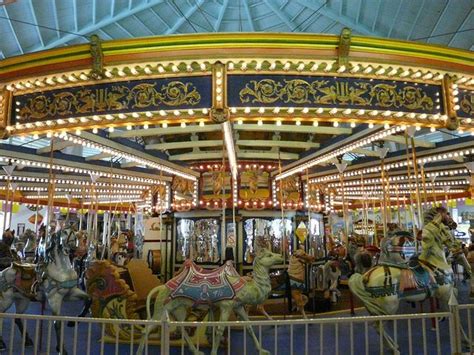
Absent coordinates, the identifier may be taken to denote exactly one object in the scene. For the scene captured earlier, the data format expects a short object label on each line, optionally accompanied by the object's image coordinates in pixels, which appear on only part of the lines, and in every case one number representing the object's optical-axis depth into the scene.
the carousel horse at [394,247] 5.41
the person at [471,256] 10.55
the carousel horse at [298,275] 7.32
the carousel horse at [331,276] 9.08
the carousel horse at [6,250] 6.23
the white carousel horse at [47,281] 5.25
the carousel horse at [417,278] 5.07
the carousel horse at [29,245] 13.21
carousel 4.55
